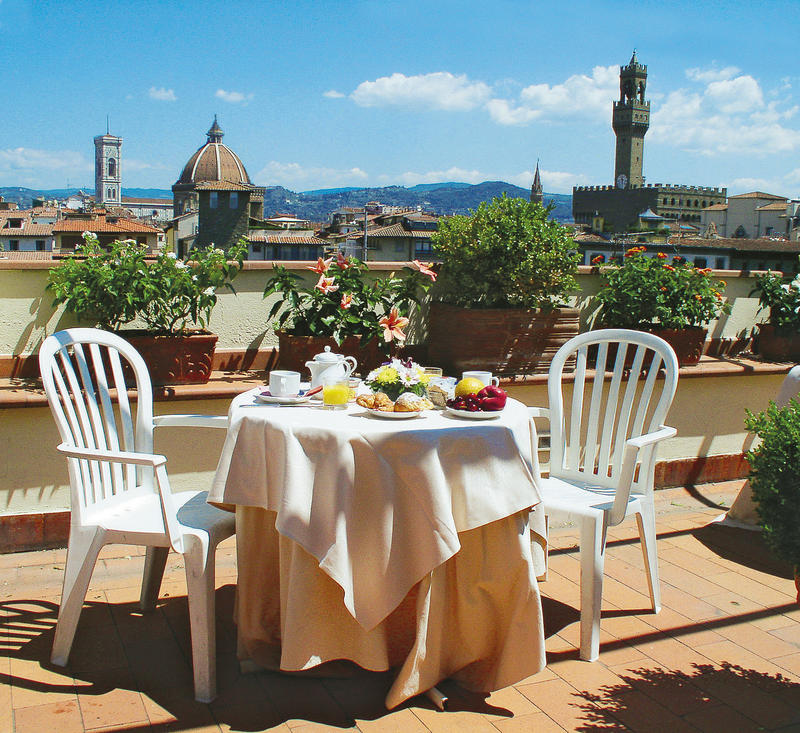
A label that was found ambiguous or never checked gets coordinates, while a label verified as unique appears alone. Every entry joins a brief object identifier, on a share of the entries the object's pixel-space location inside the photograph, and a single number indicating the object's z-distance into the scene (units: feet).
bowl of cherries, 8.09
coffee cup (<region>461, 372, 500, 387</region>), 8.97
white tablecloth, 7.41
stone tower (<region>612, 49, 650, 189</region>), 370.73
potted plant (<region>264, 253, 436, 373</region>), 12.50
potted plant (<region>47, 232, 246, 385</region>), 11.50
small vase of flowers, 8.39
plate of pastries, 8.03
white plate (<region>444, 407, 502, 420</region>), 8.07
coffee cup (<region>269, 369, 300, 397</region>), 8.62
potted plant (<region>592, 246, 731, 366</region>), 15.23
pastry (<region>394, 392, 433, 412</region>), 8.09
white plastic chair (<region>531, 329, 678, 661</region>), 8.84
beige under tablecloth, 7.56
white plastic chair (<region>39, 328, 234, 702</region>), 7.67
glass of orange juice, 8.49
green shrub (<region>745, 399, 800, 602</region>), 7.06
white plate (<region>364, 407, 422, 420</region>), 8.01
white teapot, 9.11
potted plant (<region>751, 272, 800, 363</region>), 16.60
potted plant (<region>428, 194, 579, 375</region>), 13.53
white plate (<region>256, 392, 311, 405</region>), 8.53
